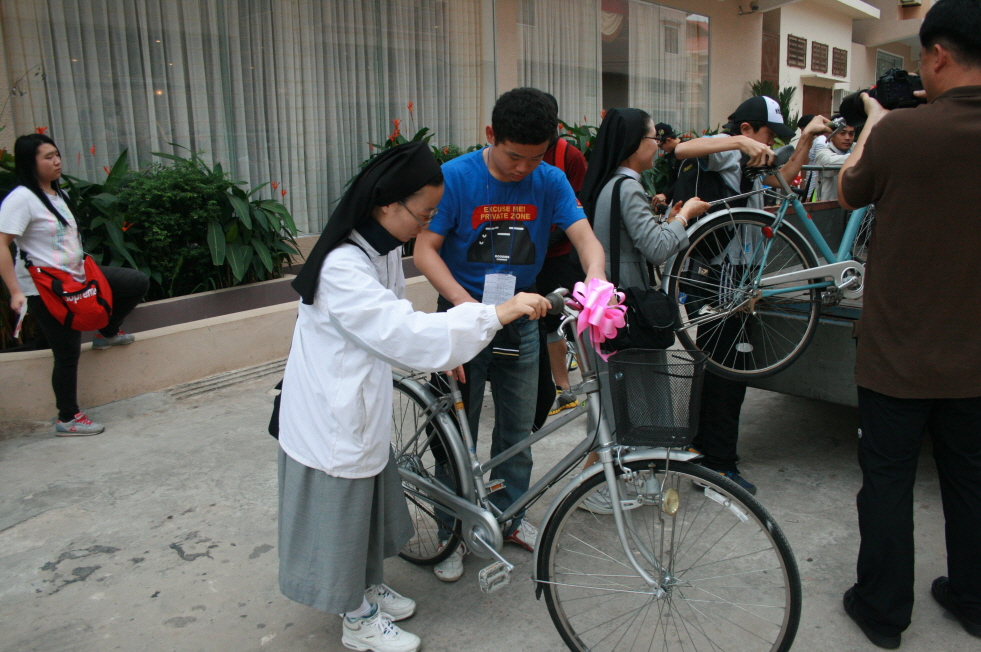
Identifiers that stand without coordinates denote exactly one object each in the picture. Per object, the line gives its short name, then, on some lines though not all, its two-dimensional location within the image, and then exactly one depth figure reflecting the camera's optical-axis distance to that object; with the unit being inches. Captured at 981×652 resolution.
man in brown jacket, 82.9
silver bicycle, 79.4
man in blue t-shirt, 97.3
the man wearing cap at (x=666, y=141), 159.6
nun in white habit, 79.5
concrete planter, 170.9
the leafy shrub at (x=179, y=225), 202.5
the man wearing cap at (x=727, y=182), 133.0
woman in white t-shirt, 153.3
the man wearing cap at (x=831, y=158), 231.1
